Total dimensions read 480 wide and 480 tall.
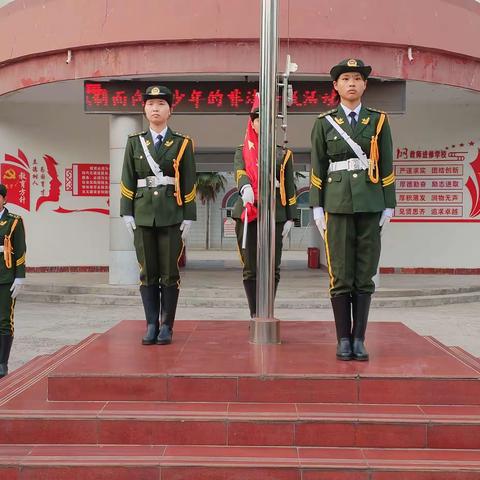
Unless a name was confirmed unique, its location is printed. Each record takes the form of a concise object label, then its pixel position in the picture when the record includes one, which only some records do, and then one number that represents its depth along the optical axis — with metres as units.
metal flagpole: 3.65
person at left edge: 4.22
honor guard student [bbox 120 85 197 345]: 3.66
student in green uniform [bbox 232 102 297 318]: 4.08
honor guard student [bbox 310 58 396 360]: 3.28
